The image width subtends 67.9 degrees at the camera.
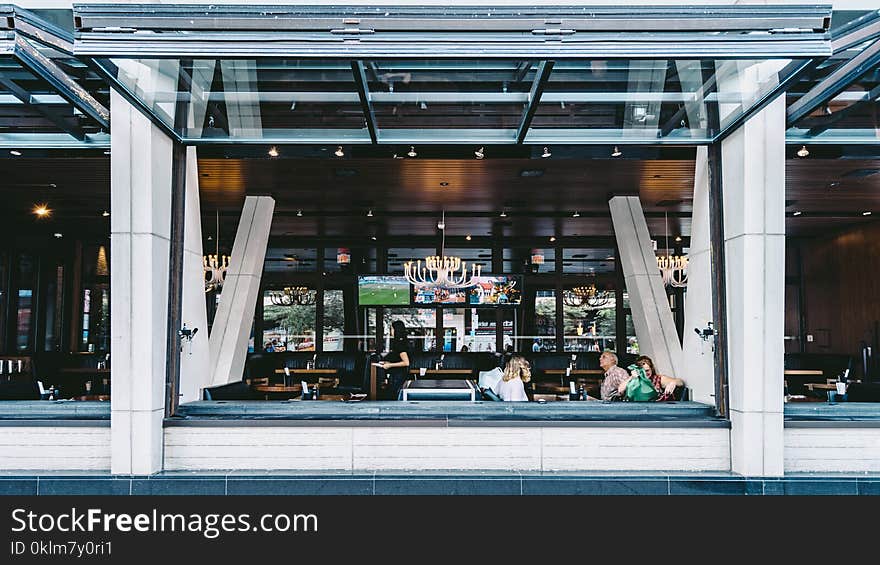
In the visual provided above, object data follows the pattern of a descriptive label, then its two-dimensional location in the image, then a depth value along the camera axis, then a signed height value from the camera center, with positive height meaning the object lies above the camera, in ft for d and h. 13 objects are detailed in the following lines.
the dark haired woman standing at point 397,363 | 33.24 -2.85
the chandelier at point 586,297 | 47.88 +0.74
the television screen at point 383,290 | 47.42 +1.26
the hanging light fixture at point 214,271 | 38.09 +2.21
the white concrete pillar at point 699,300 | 18.74 +0.21
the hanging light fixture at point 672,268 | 39.45 +2.36
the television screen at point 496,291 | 46.91 +1.17
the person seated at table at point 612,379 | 21.62 -2.42
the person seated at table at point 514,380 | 21.85 -2.46
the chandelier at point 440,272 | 37.99 +2.11
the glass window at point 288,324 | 48.52 -1.23
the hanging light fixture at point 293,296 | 48.14 +0.85
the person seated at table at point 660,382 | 20.40 -2.44
